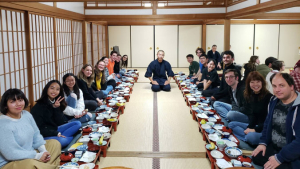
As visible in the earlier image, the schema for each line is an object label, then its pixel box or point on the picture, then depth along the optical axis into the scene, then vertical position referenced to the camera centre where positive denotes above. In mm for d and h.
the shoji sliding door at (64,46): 6867 +252
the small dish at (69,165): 2887 -1140
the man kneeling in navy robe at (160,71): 7741 -444
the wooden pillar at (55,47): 6422 +192
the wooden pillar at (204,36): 12617 +869
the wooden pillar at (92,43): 9820 +445
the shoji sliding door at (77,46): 8211 +297
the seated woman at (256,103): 3650 -634
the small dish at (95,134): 3767 -1063
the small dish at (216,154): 3201 -1144
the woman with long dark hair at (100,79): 6242 -540
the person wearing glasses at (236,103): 4191 -736
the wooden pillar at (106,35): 12734 +913
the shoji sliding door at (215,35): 12734 +917
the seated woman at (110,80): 7354 -646
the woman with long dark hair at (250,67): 5787 -245
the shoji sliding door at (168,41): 12781 +660
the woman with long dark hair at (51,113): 3523 -733
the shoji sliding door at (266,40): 12734 +687
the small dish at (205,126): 4152 -1055
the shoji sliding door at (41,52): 5520 +79
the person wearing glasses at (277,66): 5469 -214
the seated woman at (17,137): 2635 -785
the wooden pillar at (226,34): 8641 +655
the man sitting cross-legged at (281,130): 2557 -747
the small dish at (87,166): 2886 -1141
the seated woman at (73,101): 4422 -728
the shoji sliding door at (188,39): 12766 +744
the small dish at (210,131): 3929 -1067
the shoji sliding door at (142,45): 12820 +482
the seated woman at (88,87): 5312 -602
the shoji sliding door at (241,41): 12758 +647
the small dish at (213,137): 3672 -1088
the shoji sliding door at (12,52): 4387 +67
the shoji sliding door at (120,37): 12836 +852
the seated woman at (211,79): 6341 -542
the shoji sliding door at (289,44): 12719 +501
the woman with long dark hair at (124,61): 10408 -207
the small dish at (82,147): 3357 -1108
